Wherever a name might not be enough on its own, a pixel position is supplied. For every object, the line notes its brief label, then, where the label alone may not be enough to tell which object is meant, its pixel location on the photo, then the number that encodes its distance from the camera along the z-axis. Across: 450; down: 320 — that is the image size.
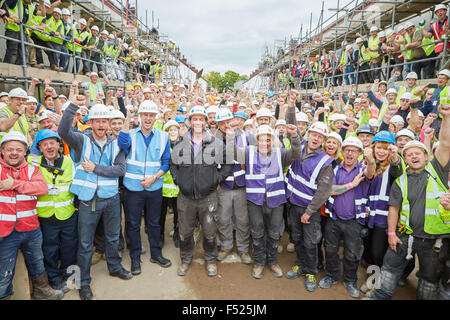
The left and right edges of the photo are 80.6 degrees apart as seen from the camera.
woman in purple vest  3.48
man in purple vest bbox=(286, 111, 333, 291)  3.50
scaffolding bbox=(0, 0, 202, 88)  6.45
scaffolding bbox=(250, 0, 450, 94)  10.30
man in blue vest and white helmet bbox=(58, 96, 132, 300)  3.31
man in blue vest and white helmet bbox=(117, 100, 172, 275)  3.73
